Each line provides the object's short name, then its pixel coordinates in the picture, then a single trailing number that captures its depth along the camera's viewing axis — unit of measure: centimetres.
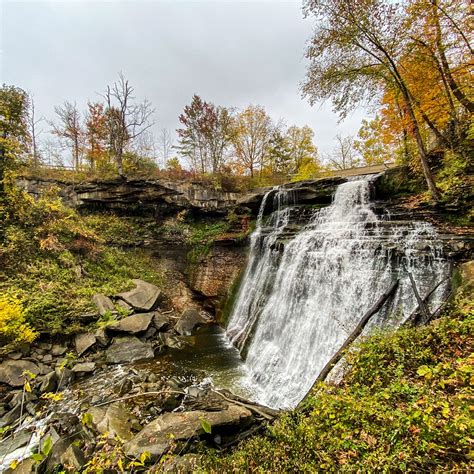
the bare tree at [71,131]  1858
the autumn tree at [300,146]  2339
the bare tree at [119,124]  1633
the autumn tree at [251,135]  2084
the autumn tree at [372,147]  2086
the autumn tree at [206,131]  1952
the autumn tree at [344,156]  2852
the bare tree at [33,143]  1477
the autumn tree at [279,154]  2175
